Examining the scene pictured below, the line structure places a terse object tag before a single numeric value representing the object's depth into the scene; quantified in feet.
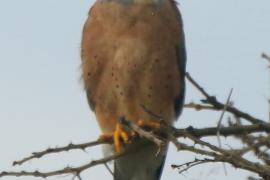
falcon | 33.45
